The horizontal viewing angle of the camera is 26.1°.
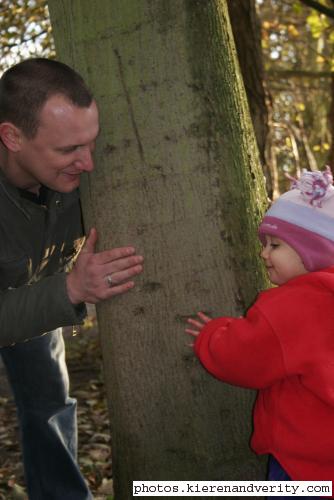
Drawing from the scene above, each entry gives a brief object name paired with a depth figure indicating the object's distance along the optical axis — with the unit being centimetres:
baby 224
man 245
